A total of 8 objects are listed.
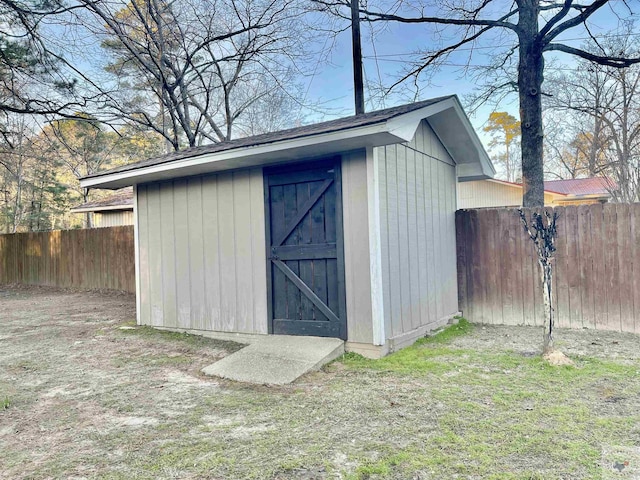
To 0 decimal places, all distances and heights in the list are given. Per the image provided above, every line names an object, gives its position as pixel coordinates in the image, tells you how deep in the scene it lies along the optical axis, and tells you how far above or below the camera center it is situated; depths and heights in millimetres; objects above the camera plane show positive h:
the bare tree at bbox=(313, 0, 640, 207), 6777 +3060
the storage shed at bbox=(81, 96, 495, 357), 4234 +165
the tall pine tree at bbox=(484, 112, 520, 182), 24125 +6030
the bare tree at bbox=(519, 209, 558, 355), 3715 -212
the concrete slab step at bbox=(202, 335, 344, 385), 3646 -1069
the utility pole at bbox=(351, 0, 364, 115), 8914 +3957
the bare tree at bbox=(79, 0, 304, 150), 10523 +5185
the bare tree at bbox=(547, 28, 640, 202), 12367 +3789
